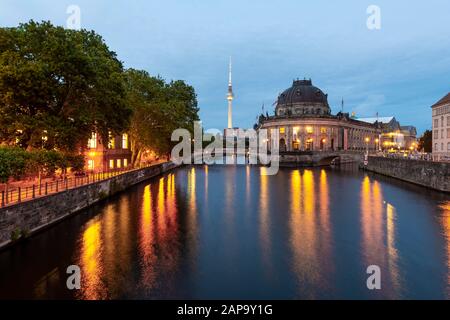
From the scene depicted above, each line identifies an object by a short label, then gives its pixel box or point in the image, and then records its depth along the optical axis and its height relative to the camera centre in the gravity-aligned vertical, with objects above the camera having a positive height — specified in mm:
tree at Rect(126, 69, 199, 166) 55219 +7746
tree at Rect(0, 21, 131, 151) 26172 +6224
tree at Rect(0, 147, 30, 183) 21266 -282
